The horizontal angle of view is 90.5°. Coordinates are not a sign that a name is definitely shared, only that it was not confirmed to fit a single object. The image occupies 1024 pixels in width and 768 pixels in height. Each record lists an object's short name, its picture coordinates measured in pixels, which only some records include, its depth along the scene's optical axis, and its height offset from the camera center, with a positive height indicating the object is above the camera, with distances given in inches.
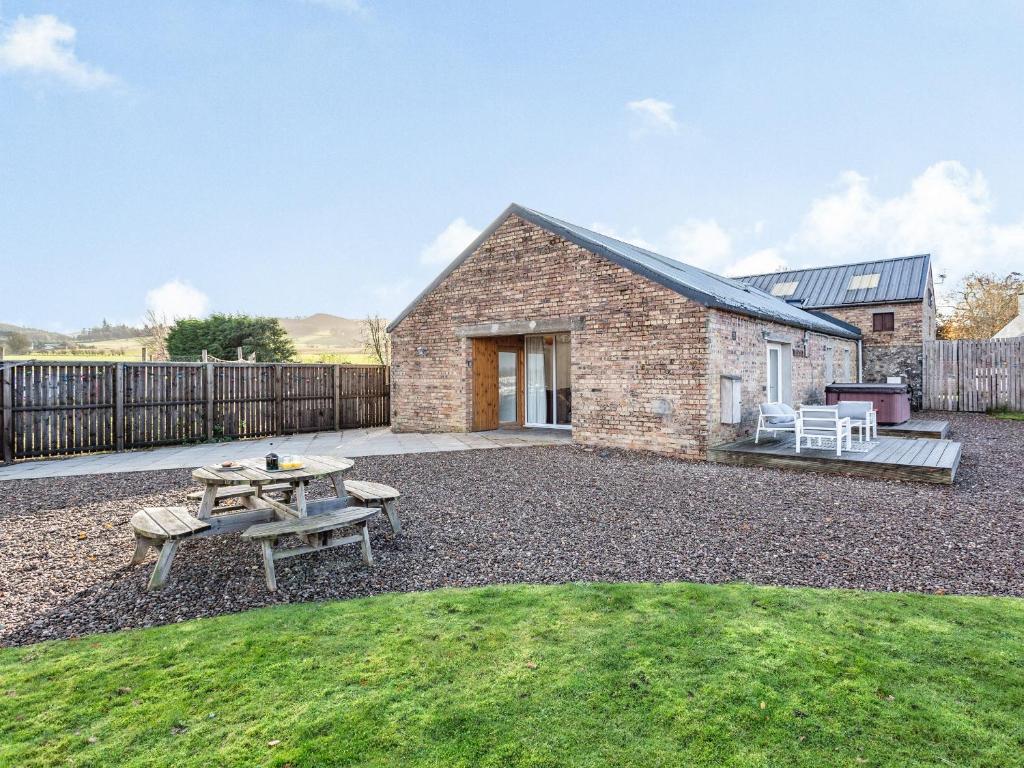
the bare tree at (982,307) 1130.7 +170.1
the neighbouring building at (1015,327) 1032.5 +112.9
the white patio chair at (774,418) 381.7 -26.2
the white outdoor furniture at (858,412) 385.4 -22.2
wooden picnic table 172.4 -33.7
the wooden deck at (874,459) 287.9 -47.3
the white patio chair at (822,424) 334.6 -28.0
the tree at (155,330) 1194.5 +148.4
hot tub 517.0 -14.9
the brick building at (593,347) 367.9 +34.9
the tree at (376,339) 1141.7 +115.0
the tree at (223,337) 1001.5 +105.2
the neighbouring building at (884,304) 788.0 +129.5
